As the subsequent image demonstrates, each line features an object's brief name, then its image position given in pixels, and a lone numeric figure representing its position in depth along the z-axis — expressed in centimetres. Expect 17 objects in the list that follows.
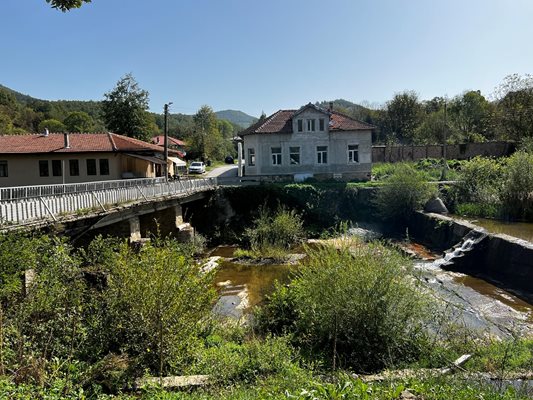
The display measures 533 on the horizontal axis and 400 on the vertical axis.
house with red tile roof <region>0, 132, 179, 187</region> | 3183
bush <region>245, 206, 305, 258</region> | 2381
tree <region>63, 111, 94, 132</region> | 8238
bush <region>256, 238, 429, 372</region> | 905
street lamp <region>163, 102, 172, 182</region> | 3196
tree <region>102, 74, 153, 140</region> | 5006
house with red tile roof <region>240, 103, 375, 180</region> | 3597
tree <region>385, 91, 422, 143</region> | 7256
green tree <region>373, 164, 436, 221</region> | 2895
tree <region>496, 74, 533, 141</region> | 4997
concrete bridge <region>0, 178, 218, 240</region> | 1206
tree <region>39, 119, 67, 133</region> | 8012
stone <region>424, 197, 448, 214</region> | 2852
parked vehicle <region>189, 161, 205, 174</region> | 5441
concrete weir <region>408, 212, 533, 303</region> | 1664
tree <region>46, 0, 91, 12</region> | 762
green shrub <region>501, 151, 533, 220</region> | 2444
